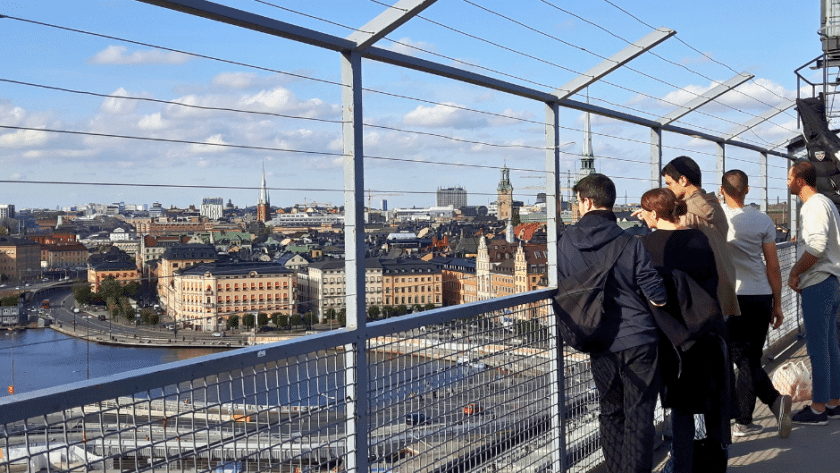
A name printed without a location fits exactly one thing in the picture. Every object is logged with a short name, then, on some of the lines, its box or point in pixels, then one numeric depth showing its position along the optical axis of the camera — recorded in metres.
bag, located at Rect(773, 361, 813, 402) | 5.88
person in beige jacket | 4.16
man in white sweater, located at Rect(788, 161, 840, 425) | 5.00
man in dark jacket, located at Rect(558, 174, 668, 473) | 3.44
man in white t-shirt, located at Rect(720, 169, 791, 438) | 4.80
